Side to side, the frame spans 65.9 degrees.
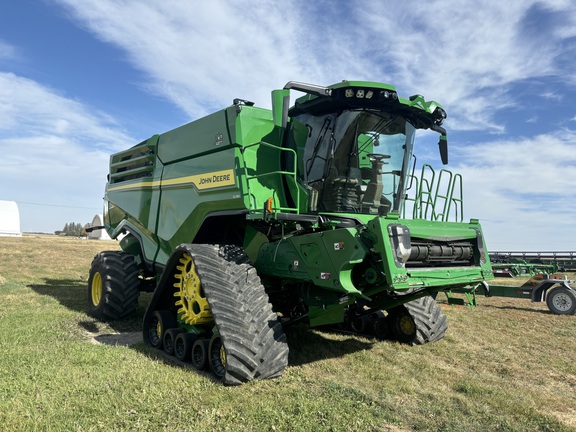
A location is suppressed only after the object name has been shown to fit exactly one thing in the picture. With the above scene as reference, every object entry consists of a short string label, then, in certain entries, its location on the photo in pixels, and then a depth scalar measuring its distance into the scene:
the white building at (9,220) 52.34
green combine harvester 4.86
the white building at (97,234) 67.94
